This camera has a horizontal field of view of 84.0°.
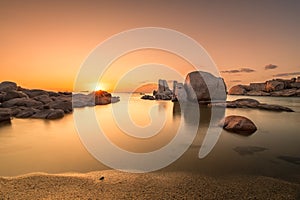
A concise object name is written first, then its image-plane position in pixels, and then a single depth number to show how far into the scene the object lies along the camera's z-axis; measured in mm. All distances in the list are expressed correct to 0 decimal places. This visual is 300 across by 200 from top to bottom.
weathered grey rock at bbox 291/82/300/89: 89000
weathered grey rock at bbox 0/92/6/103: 23688
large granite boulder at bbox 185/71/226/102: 38375
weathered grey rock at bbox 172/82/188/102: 48434
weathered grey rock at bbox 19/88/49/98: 32281
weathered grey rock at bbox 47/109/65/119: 18375
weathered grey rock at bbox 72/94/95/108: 34650
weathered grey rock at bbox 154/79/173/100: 76800
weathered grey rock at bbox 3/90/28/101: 23842
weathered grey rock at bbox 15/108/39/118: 18844
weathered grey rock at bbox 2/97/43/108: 21967
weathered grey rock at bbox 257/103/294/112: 26938
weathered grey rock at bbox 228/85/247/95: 117125
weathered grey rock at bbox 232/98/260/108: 32719
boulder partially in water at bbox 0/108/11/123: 15894
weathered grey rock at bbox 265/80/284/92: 92000
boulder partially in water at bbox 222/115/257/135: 12602
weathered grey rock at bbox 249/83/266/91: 109038
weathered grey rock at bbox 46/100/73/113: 23033
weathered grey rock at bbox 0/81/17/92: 29508
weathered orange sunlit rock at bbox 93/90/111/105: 41988
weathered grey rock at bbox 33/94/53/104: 25883
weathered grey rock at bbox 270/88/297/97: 84250
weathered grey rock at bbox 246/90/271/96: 97588
